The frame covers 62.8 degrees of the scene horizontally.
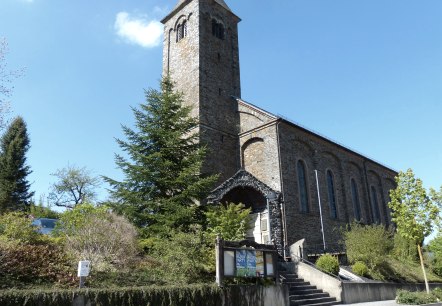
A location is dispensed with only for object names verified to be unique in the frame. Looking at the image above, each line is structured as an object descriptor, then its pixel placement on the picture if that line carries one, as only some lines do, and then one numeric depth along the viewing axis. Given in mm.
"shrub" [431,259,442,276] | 24828
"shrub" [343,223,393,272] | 18672
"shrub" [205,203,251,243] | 16547
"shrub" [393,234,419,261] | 23806
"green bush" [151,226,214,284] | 11414
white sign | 8828
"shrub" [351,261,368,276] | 17484
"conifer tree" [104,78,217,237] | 16750
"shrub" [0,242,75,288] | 9516
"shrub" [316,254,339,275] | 15930
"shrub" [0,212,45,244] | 12352
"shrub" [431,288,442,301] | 15280
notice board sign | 11336
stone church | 21547
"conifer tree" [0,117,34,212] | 31141
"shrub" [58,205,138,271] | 11422
